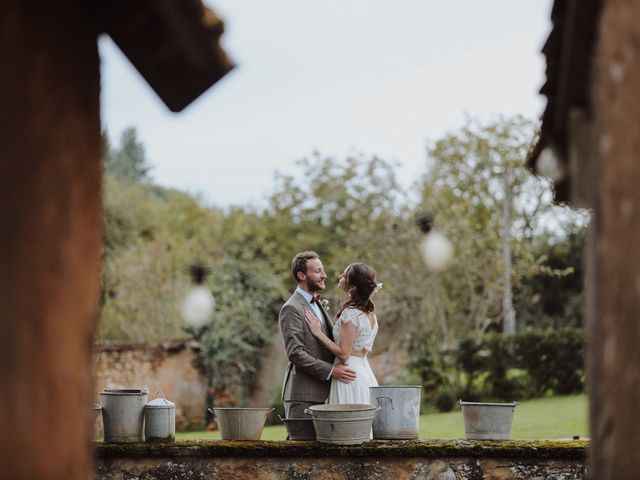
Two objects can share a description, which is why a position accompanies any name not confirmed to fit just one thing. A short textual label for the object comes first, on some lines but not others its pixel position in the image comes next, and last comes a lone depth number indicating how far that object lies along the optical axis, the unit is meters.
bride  6.94
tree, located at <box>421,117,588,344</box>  20.09
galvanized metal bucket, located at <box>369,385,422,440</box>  6.83
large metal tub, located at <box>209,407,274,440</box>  7.00
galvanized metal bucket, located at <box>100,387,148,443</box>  6.90
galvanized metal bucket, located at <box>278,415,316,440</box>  6.89
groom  6.93
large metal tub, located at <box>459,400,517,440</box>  6.80
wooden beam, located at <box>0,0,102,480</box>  2.64
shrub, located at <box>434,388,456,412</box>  16.72
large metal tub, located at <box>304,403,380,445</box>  6.47
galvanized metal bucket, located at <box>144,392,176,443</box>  6.89
